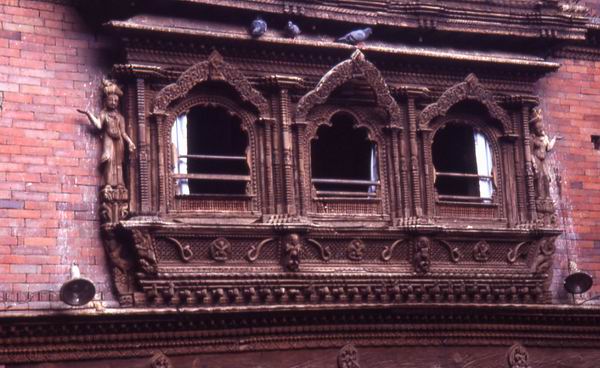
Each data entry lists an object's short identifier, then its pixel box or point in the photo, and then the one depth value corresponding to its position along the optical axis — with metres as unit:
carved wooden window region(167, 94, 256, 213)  11.56
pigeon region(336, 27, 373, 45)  12.38
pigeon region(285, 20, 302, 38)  12.06
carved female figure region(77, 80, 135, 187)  11.22
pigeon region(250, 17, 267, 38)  11.84
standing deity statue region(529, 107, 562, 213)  13.12
